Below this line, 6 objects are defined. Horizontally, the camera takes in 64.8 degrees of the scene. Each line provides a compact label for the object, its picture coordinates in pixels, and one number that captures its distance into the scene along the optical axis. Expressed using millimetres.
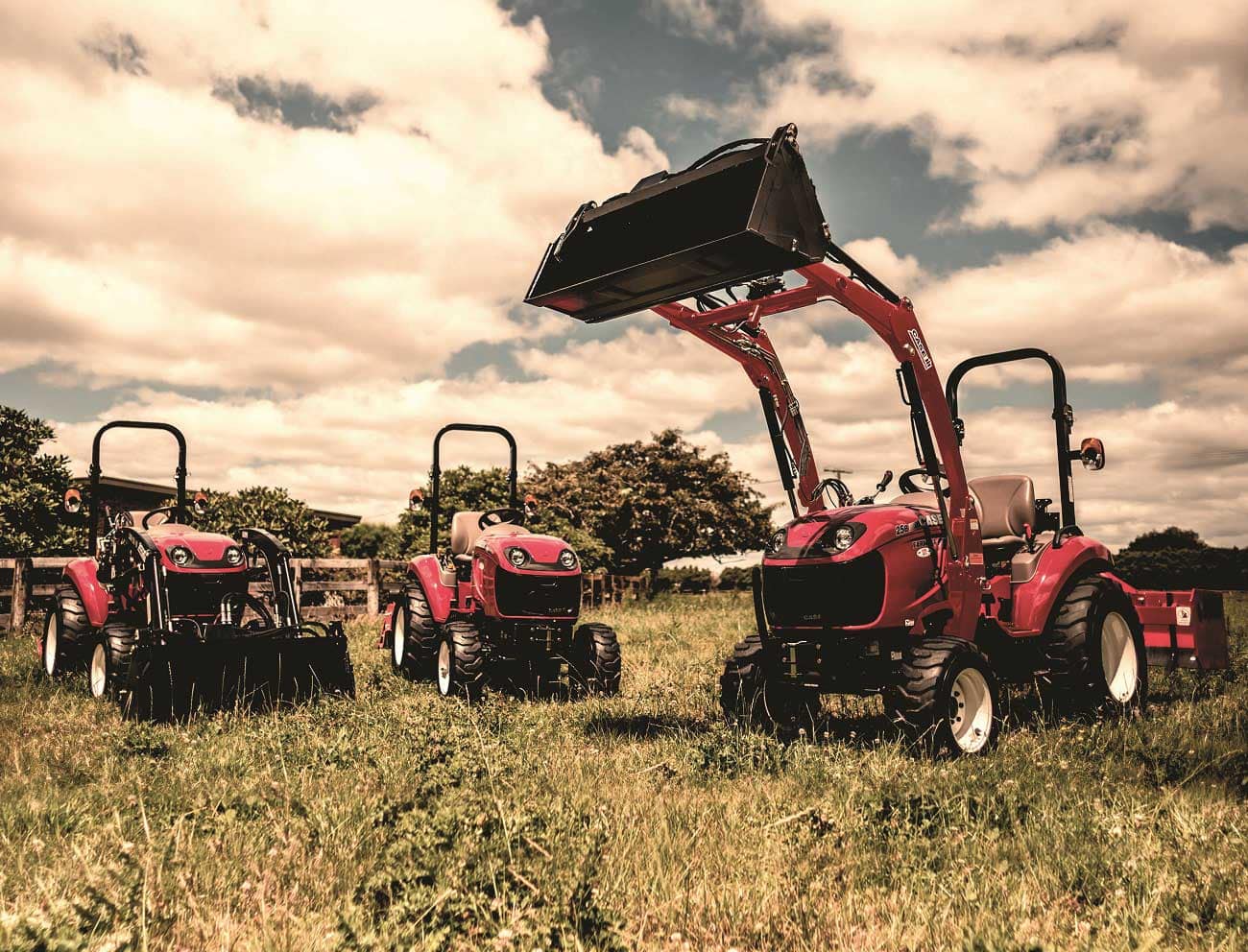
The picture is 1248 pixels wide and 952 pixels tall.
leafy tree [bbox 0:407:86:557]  14297
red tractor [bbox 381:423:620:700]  8102
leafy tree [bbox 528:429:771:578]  32375
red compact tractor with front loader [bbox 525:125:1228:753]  5168
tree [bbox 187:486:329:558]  16469
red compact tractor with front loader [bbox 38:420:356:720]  6948
